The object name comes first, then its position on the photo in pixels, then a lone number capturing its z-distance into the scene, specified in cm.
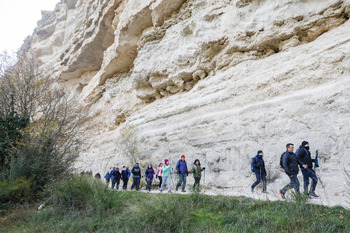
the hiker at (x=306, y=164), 611
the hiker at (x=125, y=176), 1224
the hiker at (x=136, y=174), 1133
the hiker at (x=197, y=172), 898
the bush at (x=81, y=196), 673
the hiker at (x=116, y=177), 1249
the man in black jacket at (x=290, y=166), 597
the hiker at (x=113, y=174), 1244
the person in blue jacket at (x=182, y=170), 945
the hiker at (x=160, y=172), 1082
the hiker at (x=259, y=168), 750
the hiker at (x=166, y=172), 1008
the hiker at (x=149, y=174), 1116
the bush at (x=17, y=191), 728
